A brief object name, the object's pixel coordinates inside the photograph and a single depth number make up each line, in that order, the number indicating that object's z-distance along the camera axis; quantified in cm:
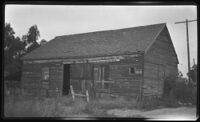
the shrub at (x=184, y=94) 1491
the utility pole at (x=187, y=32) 1737
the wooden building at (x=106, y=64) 1507
